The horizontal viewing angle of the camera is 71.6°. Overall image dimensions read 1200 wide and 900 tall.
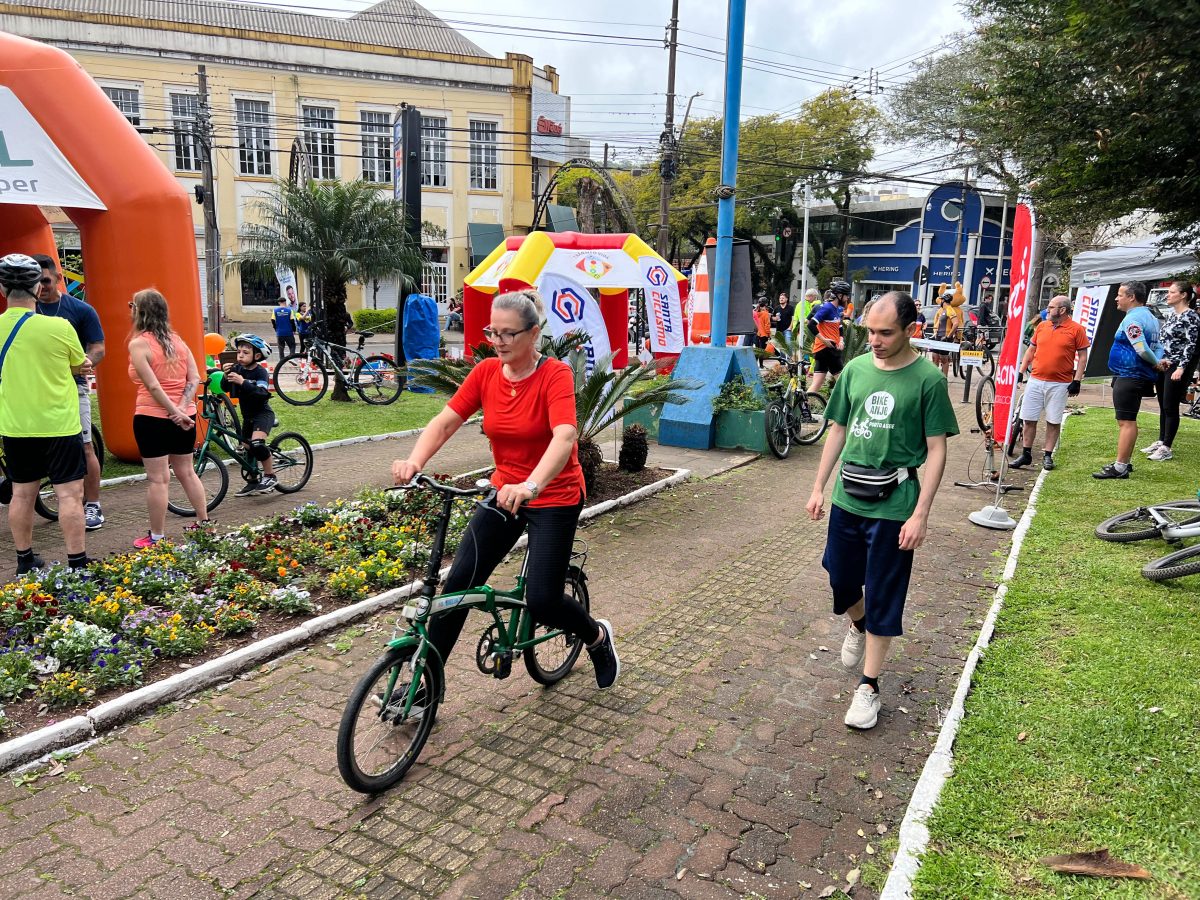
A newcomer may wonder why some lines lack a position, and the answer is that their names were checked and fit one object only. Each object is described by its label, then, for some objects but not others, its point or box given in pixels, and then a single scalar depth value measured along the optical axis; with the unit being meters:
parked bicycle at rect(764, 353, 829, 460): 10.16
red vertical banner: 7.30
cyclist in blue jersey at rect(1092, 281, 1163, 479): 8.23
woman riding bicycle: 3.40
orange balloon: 10.12
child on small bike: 7.73
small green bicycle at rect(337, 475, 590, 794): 3.21
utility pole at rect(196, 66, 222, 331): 21.89
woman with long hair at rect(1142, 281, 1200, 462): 8.43
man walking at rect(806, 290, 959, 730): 3.67
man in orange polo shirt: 8.53
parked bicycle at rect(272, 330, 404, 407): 14.06
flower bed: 4.06
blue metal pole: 9.61
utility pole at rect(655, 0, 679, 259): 25.72
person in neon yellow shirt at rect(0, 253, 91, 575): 5.04
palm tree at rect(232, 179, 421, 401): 16.75
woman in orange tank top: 5.71
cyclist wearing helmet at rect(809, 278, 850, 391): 11.37
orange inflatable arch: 8.02
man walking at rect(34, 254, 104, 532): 6.08
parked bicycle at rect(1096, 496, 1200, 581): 5.47
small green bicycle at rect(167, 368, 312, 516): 7.41
